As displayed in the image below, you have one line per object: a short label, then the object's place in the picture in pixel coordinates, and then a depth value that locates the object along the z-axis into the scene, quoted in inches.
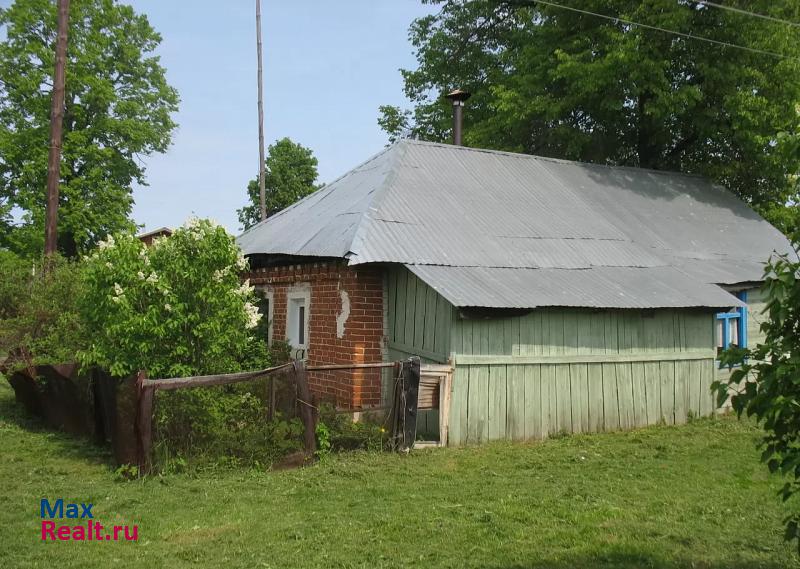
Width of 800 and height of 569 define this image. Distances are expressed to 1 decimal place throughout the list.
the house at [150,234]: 1174.3
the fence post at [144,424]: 288.2
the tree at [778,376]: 137.6
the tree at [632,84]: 702.5
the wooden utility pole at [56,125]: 593.3
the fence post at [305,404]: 314.0
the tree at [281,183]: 1466.5
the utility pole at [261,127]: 1083.3
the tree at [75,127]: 1075.3
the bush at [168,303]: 327.6
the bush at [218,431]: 298.7
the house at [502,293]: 364.8
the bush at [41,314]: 438.9
